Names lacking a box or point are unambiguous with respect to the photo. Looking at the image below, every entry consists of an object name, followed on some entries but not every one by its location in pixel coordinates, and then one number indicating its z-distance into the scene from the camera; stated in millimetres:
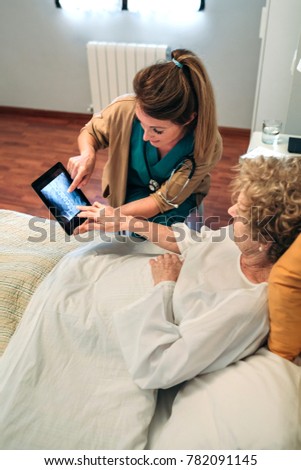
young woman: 1198
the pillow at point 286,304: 774
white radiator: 2791
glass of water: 1828
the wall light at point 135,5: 2637
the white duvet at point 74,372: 864
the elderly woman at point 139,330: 833
